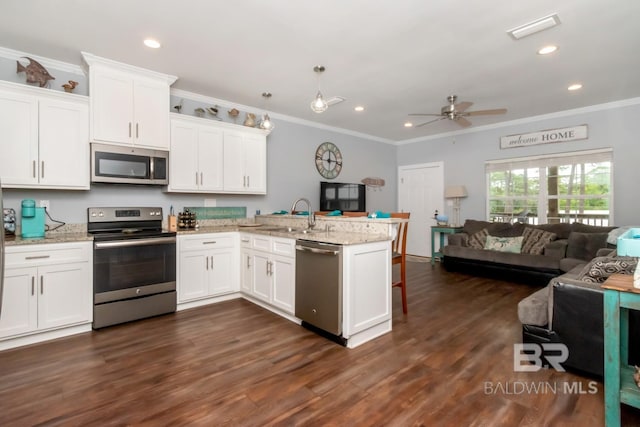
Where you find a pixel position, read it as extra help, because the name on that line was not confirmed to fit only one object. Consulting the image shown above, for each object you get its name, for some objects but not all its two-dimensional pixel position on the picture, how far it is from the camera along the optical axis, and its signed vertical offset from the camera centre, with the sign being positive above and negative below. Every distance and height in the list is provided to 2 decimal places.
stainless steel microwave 3.19 +0.52
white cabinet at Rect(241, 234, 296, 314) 3.10 -0.62
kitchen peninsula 2.60 -0.56
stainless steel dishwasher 2.60 -0.66
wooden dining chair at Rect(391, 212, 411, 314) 3.29 -0.42
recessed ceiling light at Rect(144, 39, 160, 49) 2.81 +1.55
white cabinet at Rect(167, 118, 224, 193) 3.74 +0.70
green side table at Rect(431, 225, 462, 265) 5.88 -0.37
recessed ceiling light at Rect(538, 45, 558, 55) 2.93 +1.56
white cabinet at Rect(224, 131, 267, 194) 4.18 +0.70
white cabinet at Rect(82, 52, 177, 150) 3.14 +1.16
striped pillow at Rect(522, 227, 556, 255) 4.71 -0.41
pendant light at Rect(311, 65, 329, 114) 2.84 +0.99
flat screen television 5.50 +0.30
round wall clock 5.66 +0.99
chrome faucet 3.58 -0.08
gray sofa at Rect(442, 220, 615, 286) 4.29 -0.59
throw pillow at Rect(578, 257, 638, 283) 1.97 -0.37
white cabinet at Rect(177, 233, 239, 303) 3.48 -0.62
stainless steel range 2.96 -0.56
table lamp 6.00 +0.35
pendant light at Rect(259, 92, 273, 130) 3.78 +1.09
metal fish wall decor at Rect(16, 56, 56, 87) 2.99 +1.36
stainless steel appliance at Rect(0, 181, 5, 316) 1.19 -0.19
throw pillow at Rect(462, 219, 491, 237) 5.60 -0.23
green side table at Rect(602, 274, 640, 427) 1.56 -0.72
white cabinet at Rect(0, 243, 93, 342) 2.58 -0.66
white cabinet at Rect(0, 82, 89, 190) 2.80 +0.71
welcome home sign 4.88 +1.26
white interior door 6.61 +0.32
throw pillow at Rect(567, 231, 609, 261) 4.17 -0.43
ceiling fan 3.97 +1.32
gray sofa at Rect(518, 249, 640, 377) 2.04 -0.73
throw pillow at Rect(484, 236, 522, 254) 4.96 -0.50
